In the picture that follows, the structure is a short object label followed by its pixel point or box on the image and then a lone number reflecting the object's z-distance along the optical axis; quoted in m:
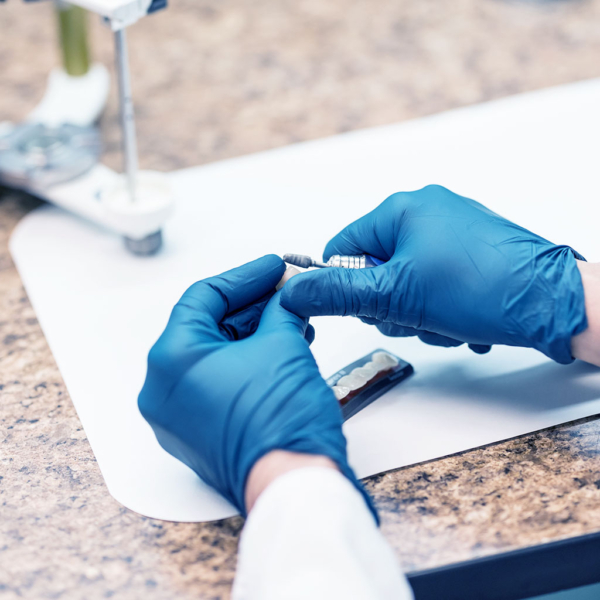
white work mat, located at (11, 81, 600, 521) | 0.91
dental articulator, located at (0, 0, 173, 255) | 1.00
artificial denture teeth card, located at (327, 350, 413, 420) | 0.93
